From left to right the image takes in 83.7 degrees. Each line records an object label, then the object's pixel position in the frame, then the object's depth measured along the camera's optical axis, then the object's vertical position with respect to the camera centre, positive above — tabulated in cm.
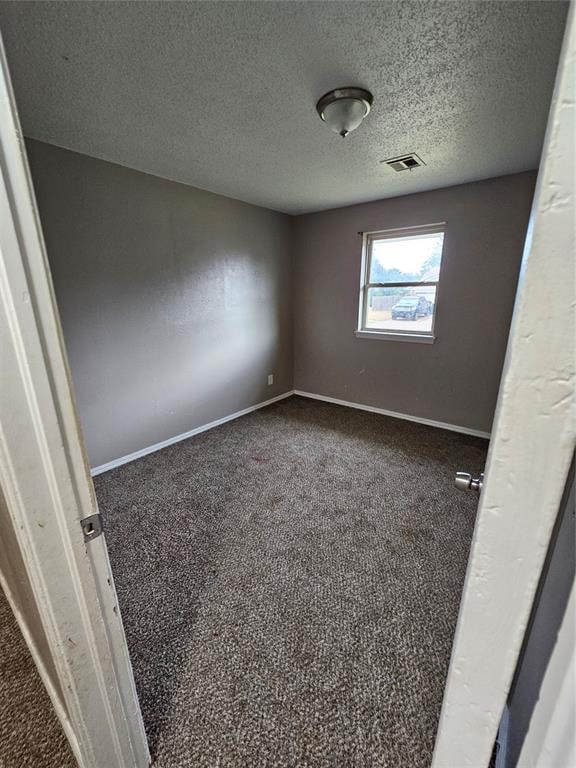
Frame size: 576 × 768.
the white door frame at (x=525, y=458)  30 -18
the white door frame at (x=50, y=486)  55 -38
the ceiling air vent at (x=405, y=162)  226 +90
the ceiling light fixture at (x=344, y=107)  153 +88
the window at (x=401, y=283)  320 +8
